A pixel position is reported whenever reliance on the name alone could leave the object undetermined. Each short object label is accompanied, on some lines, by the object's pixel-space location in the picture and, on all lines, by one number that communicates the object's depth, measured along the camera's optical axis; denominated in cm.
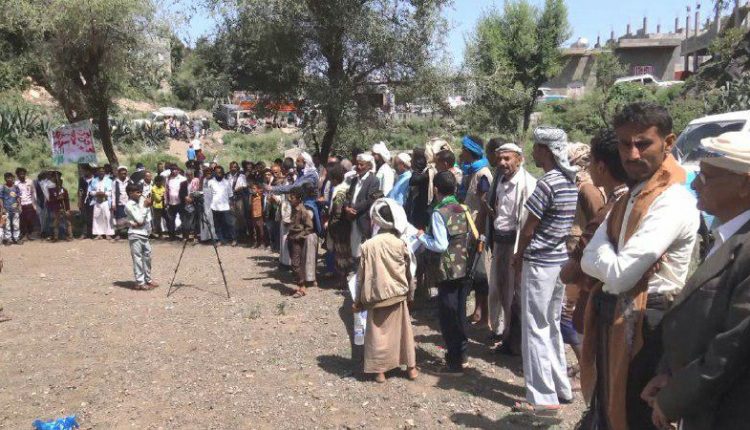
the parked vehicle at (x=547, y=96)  3836
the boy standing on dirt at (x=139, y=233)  844
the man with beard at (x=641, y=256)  255
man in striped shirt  415
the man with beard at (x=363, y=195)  745
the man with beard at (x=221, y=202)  1171
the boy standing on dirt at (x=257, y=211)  1120
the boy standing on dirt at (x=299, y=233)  793
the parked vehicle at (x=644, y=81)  3728
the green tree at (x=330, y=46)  1061
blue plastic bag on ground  433
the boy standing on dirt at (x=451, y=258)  491
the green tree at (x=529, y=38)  3547
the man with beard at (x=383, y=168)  798
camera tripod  807
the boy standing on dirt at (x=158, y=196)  1254
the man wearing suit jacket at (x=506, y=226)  507
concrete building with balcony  4972
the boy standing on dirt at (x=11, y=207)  1220
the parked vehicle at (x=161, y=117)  3291
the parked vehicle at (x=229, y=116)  4136
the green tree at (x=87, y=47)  1252
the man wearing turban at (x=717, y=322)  181
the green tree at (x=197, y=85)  4909
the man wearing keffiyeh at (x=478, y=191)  621
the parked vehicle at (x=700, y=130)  969
